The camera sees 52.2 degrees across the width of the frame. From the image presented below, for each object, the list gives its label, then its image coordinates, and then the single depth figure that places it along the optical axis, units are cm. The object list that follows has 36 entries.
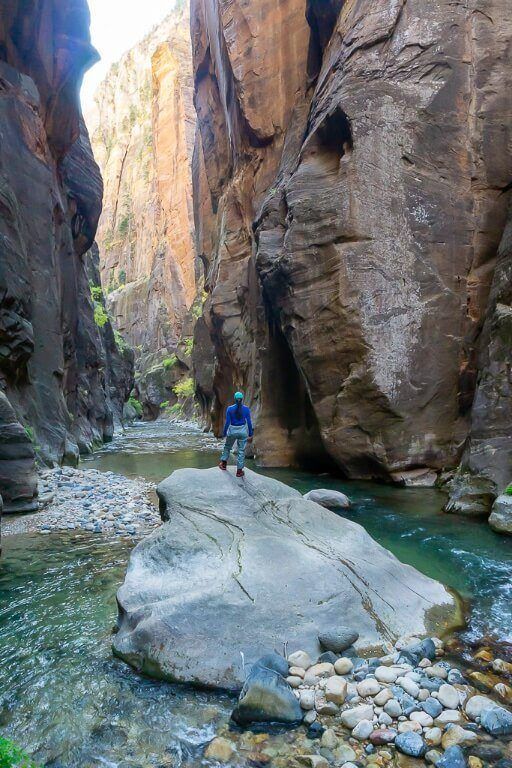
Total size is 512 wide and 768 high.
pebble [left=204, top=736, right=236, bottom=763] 325
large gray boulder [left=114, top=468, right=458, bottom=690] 430
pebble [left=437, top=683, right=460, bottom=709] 365
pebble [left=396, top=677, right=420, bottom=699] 374
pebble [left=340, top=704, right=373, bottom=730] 350
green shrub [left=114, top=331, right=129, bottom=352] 4428
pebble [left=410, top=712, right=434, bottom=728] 345
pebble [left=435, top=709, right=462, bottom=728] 348
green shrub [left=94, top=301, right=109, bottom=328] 3466
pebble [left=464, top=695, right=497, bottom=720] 355
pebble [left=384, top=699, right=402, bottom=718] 355
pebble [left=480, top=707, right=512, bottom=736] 339
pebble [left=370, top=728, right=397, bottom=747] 332
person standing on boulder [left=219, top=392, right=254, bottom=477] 879
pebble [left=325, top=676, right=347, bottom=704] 374
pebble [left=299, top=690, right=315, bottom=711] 370
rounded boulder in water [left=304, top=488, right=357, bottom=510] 1055
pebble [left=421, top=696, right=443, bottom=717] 356
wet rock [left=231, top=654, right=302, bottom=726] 358
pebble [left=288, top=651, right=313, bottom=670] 415
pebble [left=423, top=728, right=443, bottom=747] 330
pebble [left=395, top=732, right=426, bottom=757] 321
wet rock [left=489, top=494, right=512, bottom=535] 838
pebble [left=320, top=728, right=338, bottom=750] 333
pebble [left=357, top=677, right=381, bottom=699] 377
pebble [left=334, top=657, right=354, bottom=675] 405
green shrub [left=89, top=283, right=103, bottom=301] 3594
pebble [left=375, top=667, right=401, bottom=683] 391
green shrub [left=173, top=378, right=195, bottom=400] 5374
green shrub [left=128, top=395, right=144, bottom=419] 6073
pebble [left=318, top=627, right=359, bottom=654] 434
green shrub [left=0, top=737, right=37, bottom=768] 229
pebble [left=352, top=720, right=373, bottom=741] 338
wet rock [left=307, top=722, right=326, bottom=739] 344
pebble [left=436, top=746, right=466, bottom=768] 308
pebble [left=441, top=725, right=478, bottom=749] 329
